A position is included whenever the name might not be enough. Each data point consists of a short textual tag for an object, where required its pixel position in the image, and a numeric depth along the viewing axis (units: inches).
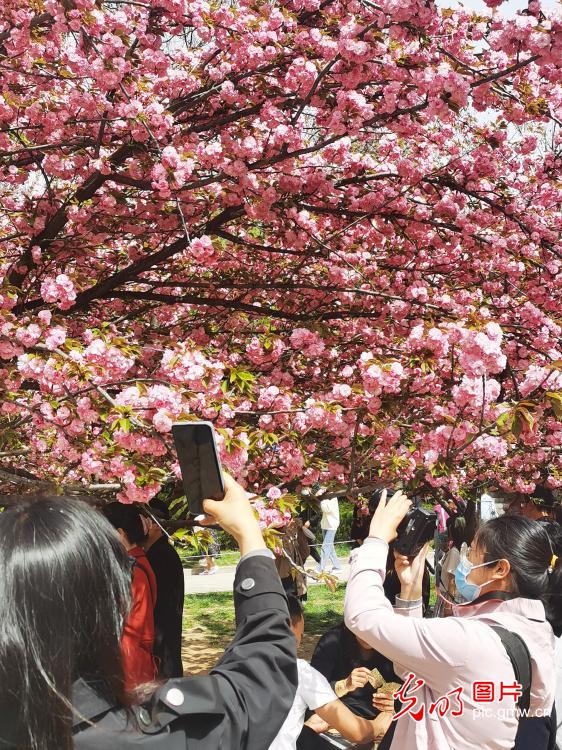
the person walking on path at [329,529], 455.2
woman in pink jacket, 74.0
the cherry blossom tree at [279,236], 125.0
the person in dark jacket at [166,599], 134.7
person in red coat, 116.2
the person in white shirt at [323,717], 96.4
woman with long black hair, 37.2
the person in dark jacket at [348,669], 124.0
